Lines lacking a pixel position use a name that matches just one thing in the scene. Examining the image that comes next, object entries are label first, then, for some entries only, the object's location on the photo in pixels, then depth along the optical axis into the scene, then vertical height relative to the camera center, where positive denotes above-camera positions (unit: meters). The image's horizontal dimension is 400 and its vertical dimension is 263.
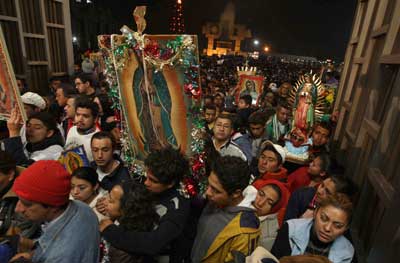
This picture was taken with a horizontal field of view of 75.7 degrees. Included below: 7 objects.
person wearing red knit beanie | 1.35 -0.91
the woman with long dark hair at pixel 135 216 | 1.72 -1.08
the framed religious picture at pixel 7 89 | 2.42 -0.46
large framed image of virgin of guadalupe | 2.27 -0.33
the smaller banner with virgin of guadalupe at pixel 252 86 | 6.79 -0.64
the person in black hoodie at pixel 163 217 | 1.65 -1.12
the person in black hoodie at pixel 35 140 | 2.59 -1.02
